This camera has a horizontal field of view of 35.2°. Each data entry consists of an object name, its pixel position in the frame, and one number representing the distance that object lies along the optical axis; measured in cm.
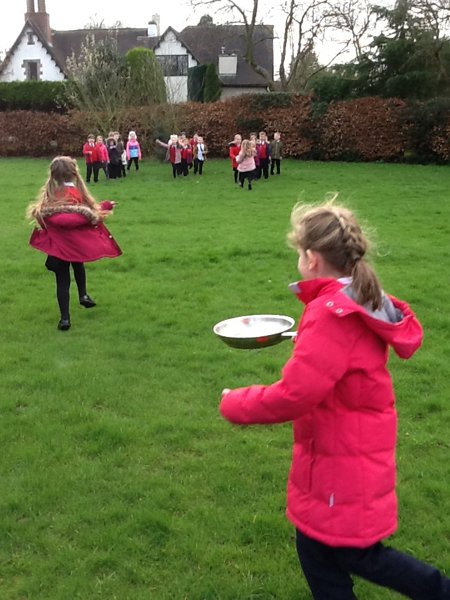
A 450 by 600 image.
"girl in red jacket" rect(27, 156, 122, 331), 735
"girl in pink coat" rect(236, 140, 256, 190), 2178
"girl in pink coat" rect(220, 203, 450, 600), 252
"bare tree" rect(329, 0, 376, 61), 3929
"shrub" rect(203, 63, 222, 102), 4425
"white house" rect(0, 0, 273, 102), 5141
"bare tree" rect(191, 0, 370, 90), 3981
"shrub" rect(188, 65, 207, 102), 4512
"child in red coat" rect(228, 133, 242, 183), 2397
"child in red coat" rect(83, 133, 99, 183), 2394
